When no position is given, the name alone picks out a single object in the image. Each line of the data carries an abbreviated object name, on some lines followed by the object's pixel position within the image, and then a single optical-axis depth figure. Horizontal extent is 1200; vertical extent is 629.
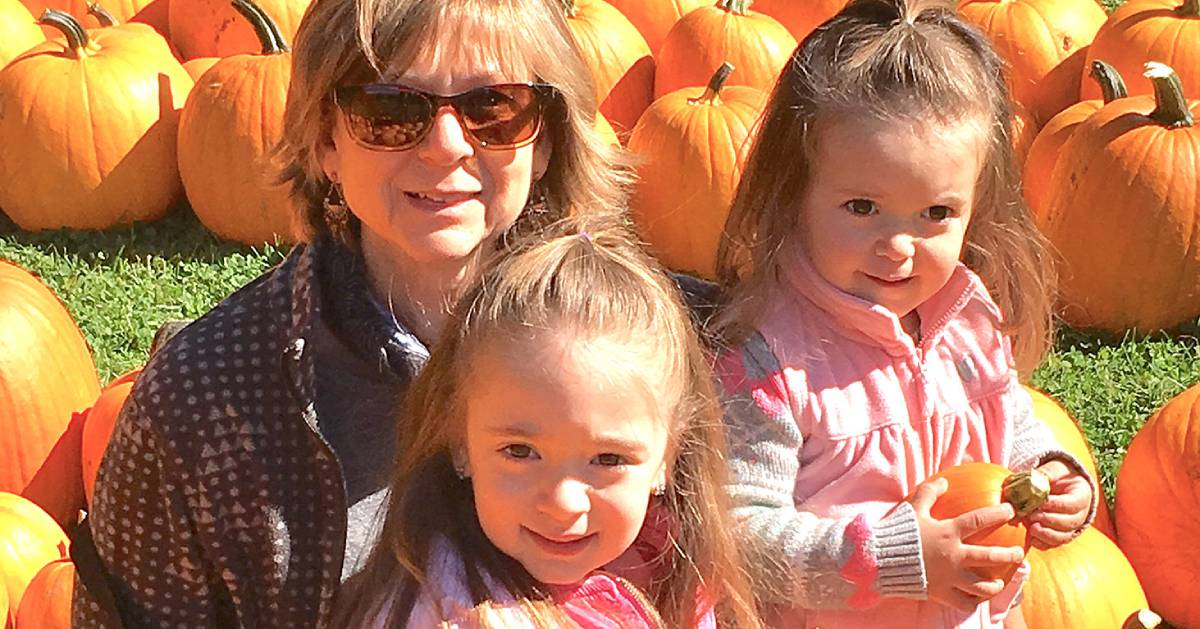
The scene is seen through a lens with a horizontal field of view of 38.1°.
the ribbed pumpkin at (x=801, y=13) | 7.08
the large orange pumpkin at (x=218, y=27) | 6.73
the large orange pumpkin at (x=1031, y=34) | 6.58
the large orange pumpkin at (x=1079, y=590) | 3.98
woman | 2.54
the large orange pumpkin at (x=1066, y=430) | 4.15
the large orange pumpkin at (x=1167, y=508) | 4.29
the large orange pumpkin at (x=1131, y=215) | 5.38
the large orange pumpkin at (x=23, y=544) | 4.08
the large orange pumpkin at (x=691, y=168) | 5.77
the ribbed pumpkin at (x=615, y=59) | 6.51
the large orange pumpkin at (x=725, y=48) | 6.42
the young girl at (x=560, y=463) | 2.21
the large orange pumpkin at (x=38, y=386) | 4.56
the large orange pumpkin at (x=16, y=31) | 6.73
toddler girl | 2.65
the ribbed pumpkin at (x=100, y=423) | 4.44
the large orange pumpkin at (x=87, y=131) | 6.05
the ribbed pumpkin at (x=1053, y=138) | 5.75
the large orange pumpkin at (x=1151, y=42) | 6.15
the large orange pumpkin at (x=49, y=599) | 3.86
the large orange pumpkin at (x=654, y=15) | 7.20
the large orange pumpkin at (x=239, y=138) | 5.93
